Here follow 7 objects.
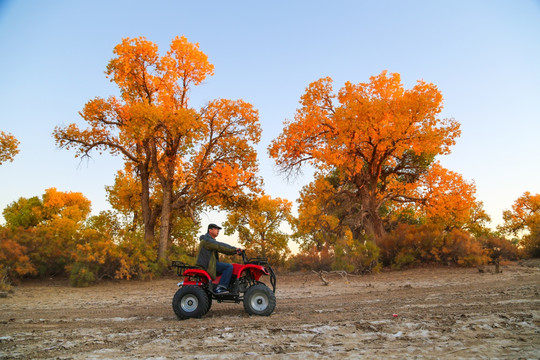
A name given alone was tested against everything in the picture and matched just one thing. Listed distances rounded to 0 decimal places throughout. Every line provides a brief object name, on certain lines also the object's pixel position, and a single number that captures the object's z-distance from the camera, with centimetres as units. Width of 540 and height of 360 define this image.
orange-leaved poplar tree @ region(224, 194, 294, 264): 2180
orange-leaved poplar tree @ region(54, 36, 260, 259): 1956
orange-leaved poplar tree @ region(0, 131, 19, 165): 2181
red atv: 716
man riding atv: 728
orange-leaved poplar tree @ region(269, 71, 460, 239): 1908
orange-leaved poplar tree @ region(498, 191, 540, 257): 2662
